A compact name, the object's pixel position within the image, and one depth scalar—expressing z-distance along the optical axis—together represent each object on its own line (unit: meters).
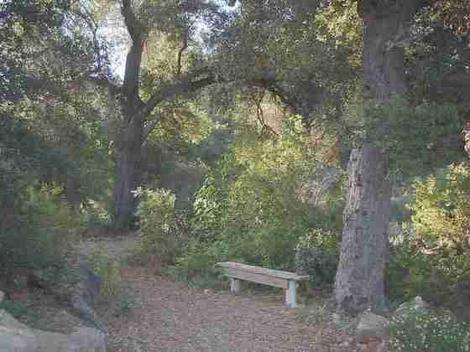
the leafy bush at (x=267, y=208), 10.72
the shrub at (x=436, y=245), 9.14
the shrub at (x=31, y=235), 6.48
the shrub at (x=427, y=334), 5.75
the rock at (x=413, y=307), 7.16
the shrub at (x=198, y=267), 10.45
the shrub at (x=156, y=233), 11.51
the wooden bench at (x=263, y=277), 9.06
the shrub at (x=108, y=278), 8.19
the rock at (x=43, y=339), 5.04
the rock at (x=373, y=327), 6.94
